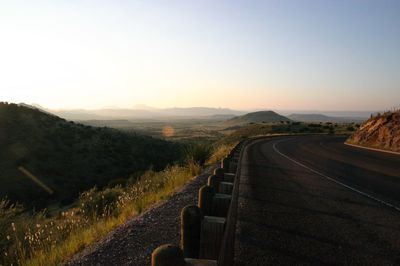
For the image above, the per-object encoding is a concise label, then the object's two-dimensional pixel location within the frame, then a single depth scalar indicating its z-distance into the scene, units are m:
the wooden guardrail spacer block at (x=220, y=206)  3.79
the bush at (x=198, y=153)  18.91
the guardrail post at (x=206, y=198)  3.58
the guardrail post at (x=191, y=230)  2.88
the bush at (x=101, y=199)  12.61
